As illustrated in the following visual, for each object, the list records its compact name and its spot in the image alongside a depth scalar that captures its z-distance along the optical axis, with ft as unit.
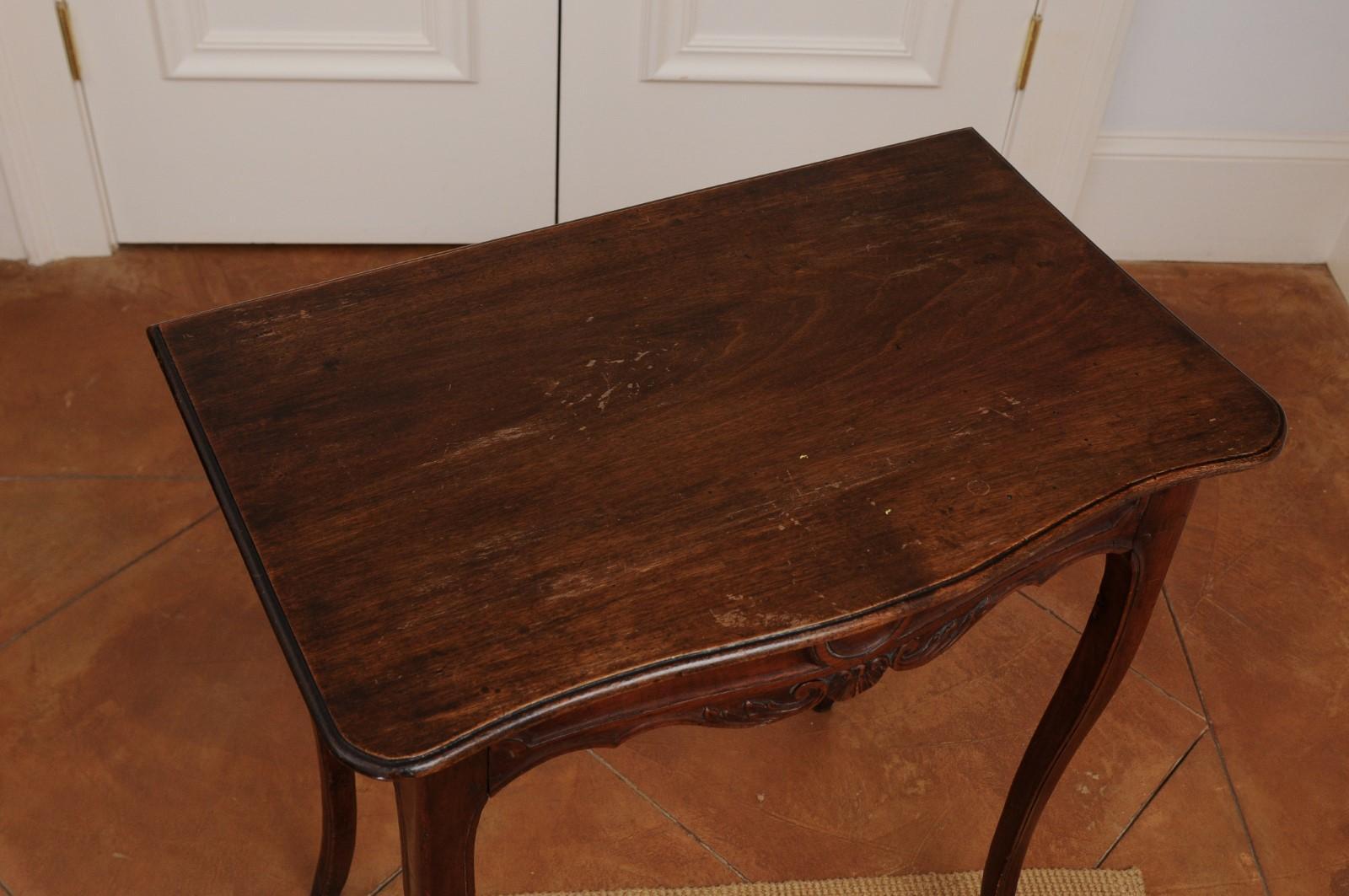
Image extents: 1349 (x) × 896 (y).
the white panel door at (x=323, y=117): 7.40
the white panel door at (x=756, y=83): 7.53
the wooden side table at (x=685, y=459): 3.14
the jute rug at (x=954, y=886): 5.34
